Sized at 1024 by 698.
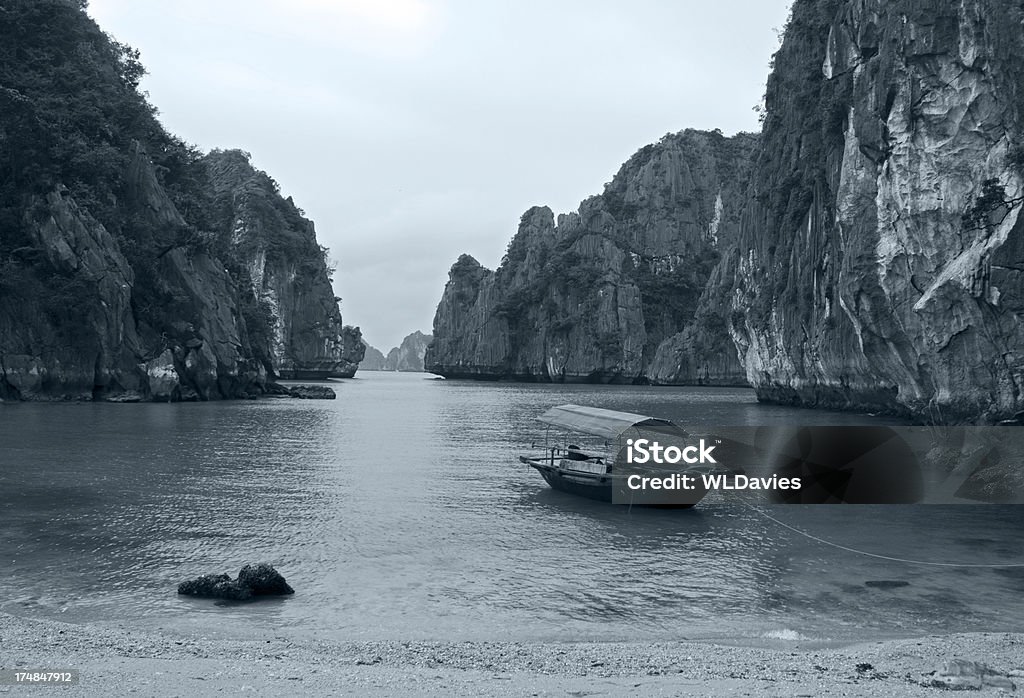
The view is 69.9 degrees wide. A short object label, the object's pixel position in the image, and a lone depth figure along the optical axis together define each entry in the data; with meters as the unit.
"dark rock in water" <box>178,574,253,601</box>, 16.56
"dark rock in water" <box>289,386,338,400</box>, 94.12
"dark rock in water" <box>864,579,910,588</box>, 18.06
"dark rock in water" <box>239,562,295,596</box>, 16.84
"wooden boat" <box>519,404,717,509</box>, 28.11
